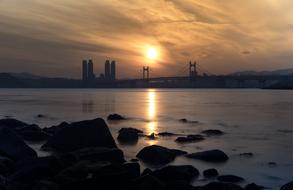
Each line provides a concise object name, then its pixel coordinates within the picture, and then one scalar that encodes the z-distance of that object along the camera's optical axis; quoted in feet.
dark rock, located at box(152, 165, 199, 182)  40.40
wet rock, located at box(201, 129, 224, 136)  86.84
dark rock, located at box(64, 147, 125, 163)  46.87
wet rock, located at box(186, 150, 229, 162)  54.75
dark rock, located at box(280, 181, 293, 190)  34.51
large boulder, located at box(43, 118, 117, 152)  54.24
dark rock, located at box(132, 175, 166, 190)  35.01
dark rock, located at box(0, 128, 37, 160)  48.39
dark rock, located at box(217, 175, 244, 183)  42.78
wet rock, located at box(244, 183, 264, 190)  39.73
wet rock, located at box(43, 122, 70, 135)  79.11
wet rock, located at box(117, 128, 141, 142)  75.79
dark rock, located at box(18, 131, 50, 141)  70.49
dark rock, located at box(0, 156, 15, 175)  40.93
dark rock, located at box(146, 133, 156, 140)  80.93
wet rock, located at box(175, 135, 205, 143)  73.93
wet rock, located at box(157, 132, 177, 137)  85.41
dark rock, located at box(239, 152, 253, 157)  61.31
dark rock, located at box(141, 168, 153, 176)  40.54
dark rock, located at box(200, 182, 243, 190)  36.36
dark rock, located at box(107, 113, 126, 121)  125.41
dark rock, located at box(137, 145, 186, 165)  52.60
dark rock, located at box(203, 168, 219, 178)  45.18
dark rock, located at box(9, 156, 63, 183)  38.17
